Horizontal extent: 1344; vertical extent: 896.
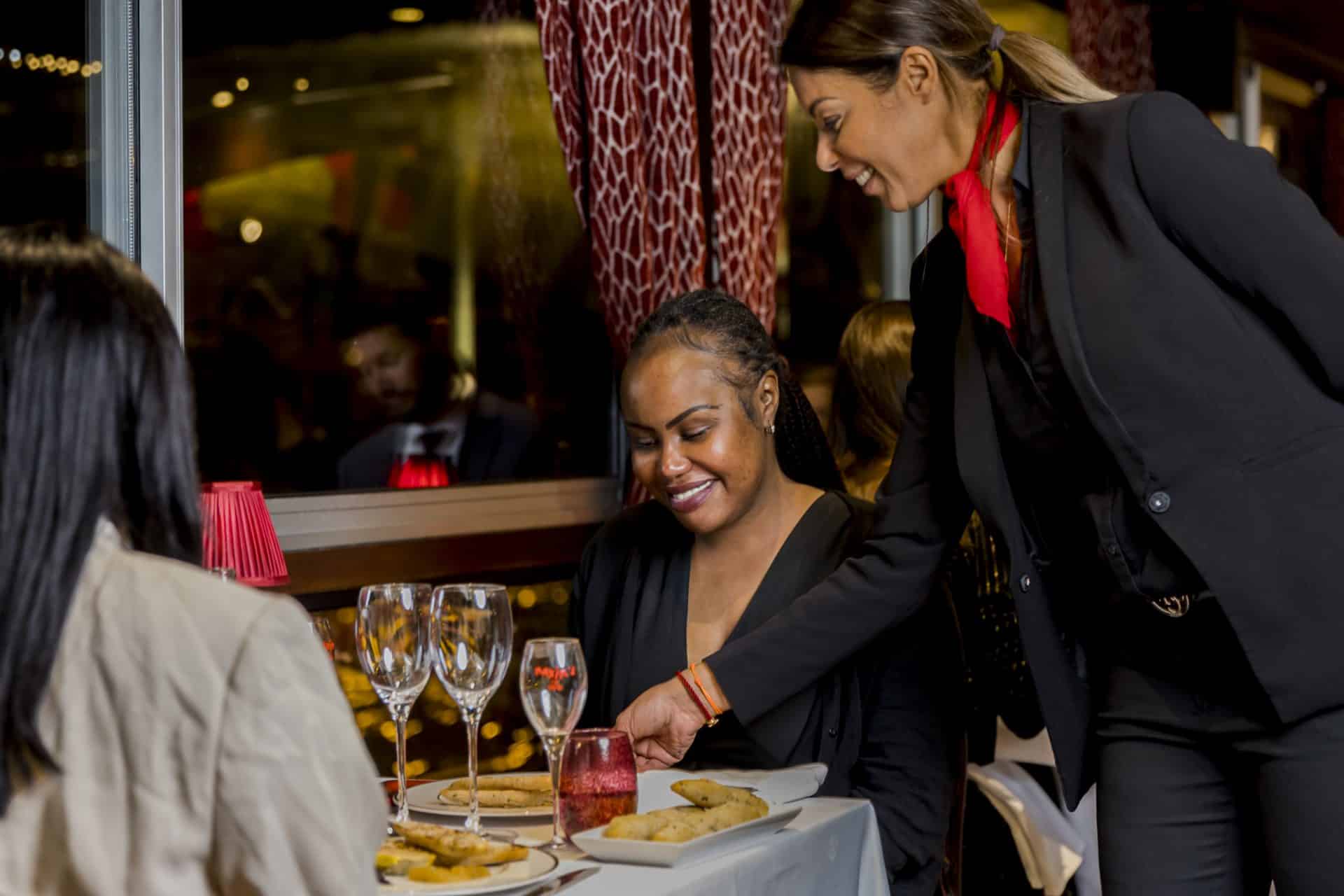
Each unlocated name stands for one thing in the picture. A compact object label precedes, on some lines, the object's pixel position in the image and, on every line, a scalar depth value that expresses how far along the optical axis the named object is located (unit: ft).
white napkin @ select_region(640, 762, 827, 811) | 5.98
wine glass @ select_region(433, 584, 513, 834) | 5.50
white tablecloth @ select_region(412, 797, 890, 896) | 4.91
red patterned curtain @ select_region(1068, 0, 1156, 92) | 17.57
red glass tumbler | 5.40
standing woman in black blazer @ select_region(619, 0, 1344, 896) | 5.31
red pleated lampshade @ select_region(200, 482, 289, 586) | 7.41
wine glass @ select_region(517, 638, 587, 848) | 5.47
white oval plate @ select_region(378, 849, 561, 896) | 4.56
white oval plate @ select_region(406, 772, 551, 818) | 5.73
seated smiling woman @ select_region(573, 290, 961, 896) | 7.02
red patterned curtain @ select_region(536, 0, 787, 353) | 11.78
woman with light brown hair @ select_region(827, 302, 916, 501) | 10.33
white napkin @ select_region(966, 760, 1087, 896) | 9.86
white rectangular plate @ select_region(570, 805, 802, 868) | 5.00
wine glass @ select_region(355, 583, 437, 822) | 5.57
